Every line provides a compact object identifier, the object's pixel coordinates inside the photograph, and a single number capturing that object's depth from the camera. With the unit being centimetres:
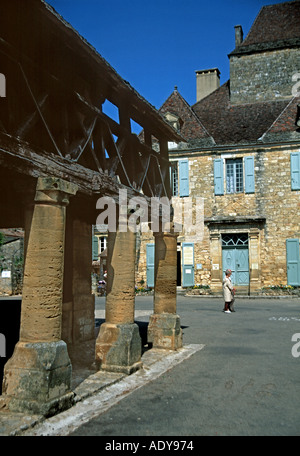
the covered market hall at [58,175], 468
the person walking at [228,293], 1422
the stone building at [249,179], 2027
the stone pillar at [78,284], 882
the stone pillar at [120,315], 654
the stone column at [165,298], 849
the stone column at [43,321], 462
